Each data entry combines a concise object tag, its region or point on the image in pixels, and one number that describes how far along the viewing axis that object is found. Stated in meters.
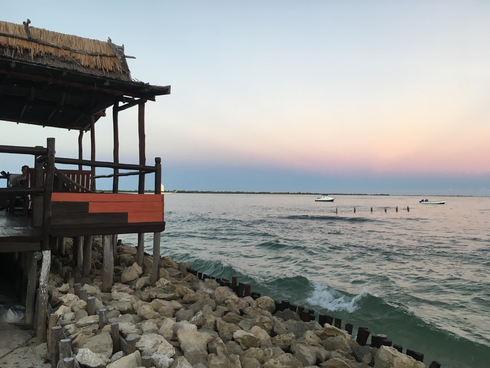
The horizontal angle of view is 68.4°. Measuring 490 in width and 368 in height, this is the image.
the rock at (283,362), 5.34
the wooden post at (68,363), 4.05
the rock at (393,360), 5.61
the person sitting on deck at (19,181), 8.94
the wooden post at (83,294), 6.53
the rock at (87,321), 5.57
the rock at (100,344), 4.78
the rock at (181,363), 4.63
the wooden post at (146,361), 4.50
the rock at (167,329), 5.66
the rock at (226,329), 6.17
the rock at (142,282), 8.27
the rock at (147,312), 6.37
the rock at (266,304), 8.42
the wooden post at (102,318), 5.53
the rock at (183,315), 6.77
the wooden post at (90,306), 5.94
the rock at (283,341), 6.28
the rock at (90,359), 4.56
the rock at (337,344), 6.44
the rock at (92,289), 7.27
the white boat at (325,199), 125.21
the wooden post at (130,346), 4.70
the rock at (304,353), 5.75
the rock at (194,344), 5.16
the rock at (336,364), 5.62
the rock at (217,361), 4.98
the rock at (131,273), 8.56
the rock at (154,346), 4.95
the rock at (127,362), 4.45
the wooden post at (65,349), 4.43
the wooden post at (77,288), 6.66
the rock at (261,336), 6.16
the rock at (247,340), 5.89
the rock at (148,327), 5.70
